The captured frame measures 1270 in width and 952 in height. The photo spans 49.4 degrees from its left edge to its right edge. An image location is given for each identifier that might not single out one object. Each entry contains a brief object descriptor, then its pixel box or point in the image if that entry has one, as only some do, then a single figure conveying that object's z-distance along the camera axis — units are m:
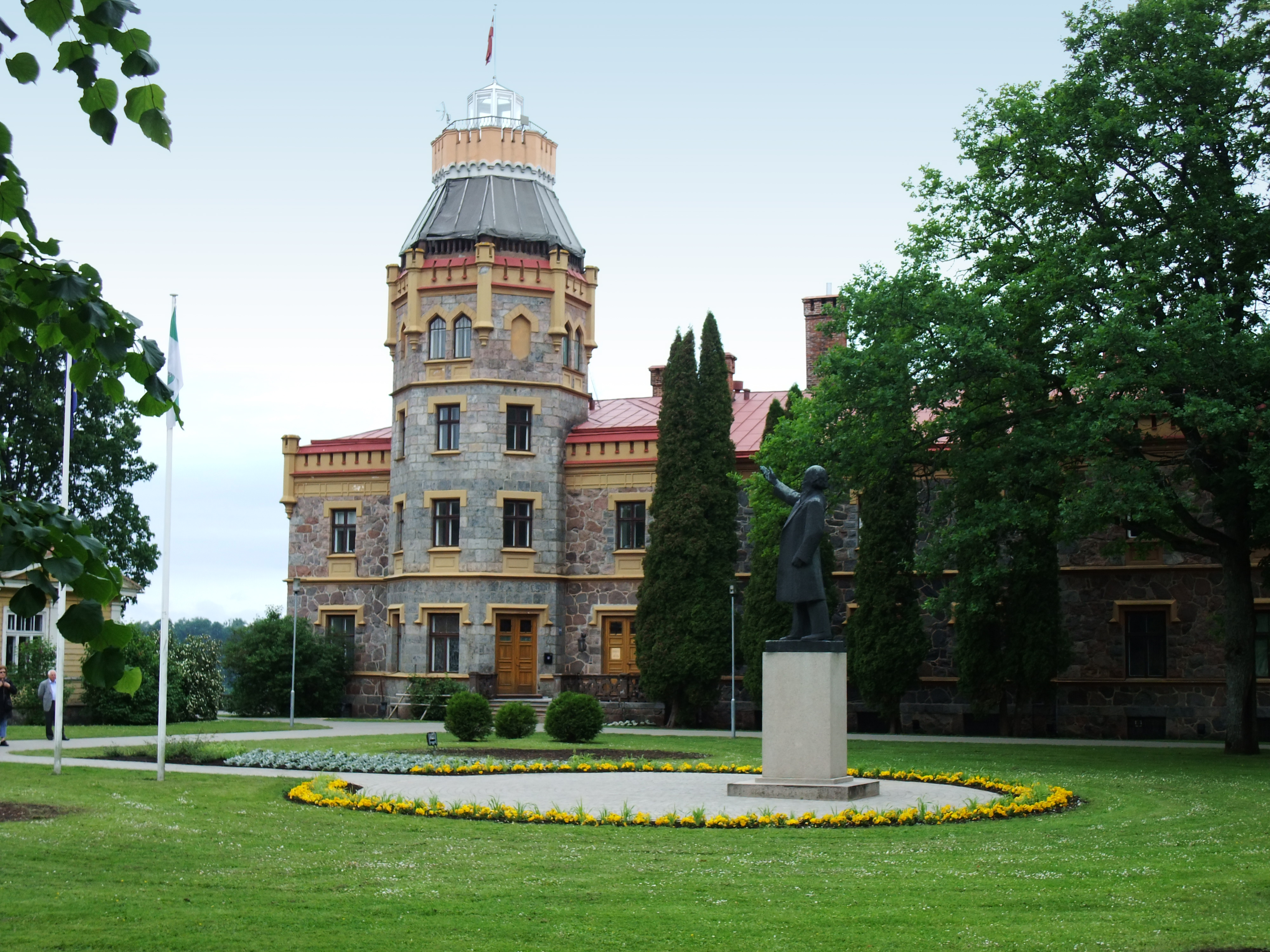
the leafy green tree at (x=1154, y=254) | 22.69
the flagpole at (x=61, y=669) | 17.73
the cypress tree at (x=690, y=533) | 35.28
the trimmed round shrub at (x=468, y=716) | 26.25
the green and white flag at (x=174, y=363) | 18.48
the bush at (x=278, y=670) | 38.31
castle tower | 38.00
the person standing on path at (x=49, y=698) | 25.37
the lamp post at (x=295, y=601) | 37.00
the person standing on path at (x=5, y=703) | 23.69
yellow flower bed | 13.65
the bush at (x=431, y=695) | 36.12
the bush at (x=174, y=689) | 30.91
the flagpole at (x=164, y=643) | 17.53
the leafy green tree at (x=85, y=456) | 40.69
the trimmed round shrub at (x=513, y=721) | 26.91
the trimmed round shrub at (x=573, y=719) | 26.55
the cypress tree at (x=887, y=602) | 33.03
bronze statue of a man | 16.39
